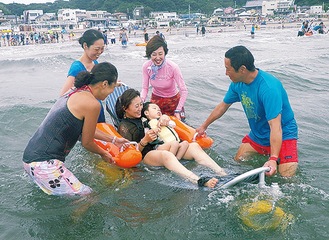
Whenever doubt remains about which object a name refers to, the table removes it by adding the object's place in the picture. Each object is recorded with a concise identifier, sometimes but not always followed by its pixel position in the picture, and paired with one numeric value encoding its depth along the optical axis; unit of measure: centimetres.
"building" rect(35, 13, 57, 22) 11462
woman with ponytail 356
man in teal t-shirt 404
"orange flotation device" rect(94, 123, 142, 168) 462
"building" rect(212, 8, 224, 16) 11838
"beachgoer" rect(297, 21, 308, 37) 3870
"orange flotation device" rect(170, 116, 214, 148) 536
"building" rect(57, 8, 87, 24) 11200
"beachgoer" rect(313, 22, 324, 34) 4050
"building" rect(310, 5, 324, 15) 9861
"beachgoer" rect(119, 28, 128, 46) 3452
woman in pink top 566
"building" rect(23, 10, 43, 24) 11323
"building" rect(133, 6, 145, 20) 11419
